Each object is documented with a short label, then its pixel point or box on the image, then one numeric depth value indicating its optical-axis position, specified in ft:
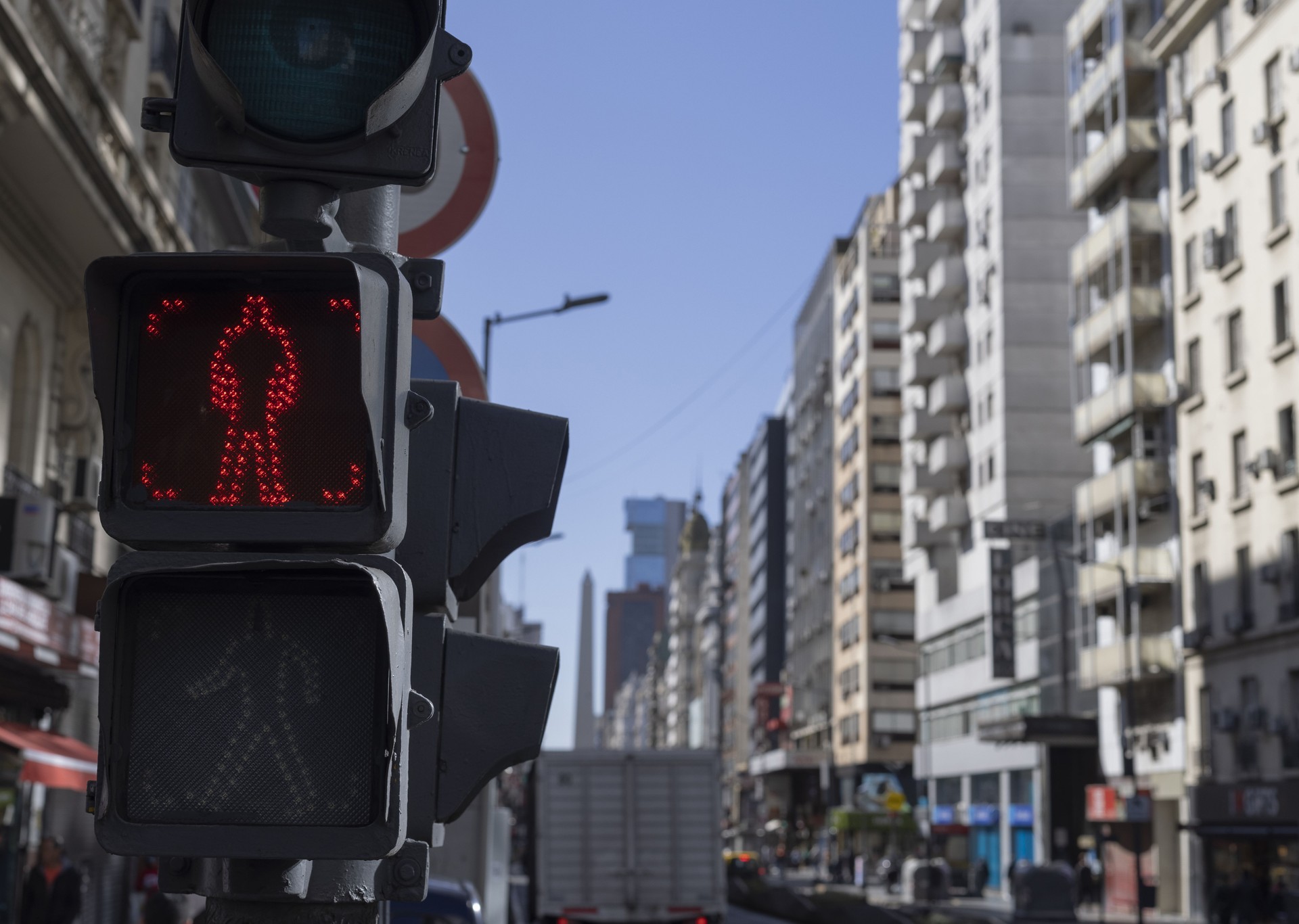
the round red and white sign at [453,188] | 26.12
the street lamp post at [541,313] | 110.93
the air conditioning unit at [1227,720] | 139.44
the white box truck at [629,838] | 81.41
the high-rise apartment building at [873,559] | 285.64
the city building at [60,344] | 61.67
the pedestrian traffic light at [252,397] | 9.41
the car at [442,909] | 41.50
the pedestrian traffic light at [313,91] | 9.98
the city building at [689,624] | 627.87
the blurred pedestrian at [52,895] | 57.72
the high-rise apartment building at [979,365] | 205.67
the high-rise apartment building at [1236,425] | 132.05
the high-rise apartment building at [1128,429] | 158.30
